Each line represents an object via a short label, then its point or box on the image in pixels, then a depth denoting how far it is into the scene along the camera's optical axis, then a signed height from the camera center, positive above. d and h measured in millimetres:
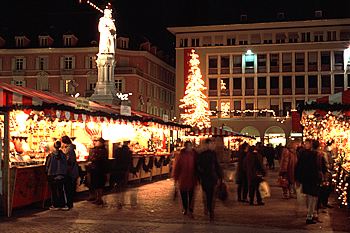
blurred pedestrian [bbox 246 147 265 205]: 16109 -597
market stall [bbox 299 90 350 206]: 15500 +696
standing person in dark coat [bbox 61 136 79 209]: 15039 -587
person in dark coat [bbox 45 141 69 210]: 14812 -612
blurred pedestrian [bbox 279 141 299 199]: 17203 -385
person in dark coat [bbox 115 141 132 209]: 16844 -500
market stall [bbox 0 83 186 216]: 14297 +388
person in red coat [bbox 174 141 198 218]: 13297 -551
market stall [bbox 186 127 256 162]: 37844 +728
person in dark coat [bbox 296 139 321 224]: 12398 -548
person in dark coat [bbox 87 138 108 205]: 15602 -538
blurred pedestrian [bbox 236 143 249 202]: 16405 -684
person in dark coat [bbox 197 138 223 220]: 12930 -527
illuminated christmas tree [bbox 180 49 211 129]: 56719 +4255
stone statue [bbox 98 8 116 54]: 32156 +5820
